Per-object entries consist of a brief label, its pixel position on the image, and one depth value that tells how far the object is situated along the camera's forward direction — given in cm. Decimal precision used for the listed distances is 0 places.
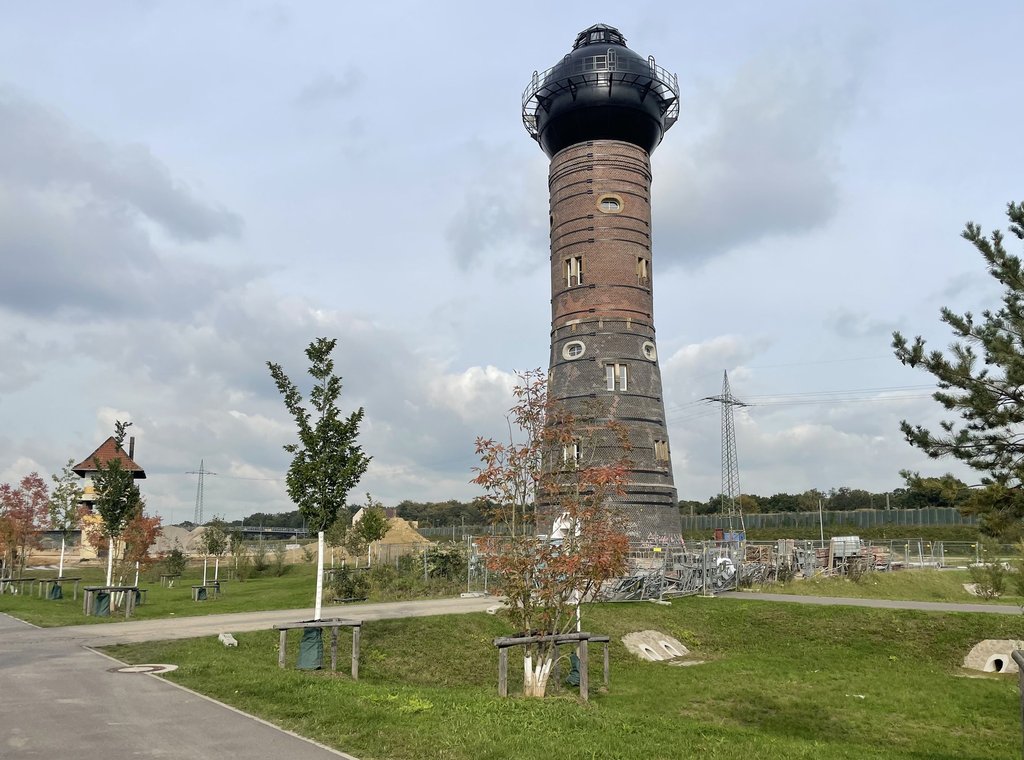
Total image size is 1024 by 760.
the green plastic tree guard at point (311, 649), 1462
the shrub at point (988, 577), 1980
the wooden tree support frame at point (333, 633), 1448
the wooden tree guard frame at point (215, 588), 3177
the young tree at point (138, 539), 3115
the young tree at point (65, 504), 4162
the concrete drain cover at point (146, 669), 1374
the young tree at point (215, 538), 4897
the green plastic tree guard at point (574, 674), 1505
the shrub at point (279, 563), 4675
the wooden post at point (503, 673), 1245
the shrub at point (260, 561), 4572
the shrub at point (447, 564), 3262
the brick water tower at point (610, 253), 3856
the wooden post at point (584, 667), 1349
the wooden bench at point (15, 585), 3243
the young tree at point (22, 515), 3928
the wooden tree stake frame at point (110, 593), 2280
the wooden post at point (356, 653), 1451
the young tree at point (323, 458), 1717
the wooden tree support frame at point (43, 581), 3082
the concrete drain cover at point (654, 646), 2012
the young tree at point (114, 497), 2536
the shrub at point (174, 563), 4372
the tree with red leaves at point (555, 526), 1318
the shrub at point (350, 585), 2845
